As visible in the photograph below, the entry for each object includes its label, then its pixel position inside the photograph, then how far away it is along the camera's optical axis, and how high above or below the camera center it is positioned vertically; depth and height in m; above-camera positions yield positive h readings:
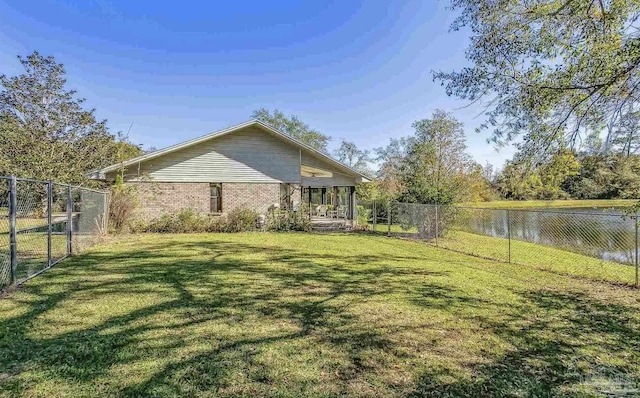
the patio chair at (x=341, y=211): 20.48 -0.33
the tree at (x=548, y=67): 5.46 +2.54
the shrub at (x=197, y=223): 14.77 -0.71
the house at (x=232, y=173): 15.62 +1.67
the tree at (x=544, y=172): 6.51 +0.66
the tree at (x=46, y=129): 19.12 +5.02
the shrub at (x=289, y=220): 16.12 -0.67
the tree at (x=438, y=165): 15.53 +2.21
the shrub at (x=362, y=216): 19.45 -0.62
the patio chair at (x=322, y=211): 20.72 -0.32
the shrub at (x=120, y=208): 13.54 -0.02
